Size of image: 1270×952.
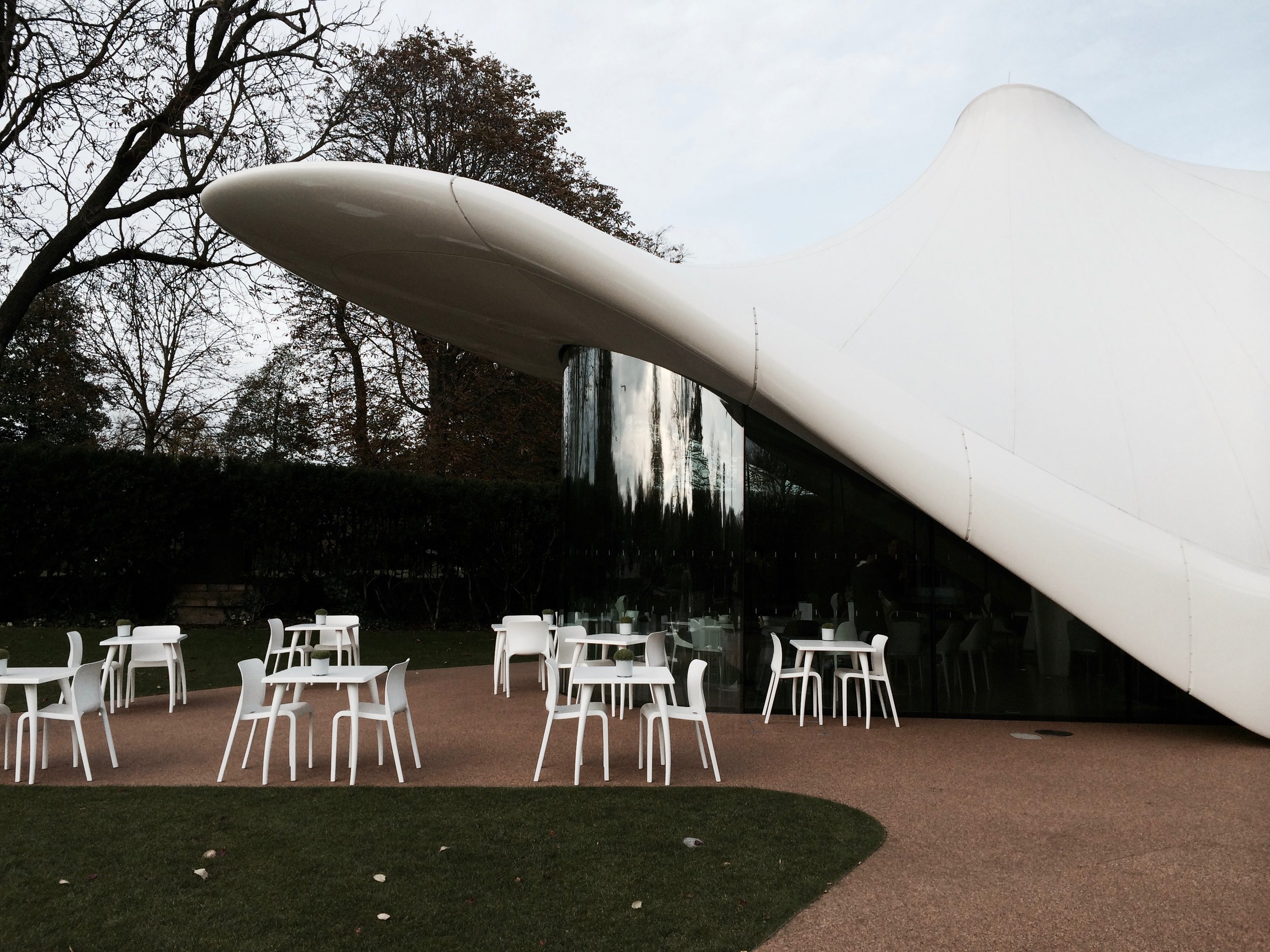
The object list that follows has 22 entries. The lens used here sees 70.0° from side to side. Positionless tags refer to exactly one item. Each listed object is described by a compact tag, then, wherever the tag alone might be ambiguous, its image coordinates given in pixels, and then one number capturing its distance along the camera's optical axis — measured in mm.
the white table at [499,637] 9727
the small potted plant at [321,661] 5852
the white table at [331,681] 5750
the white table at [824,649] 7703
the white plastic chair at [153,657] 8508
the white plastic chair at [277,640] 9464
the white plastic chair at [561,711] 5980
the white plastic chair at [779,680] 7914
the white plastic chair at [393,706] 5891
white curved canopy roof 7098
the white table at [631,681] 5836
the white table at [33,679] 5656
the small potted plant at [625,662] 6078
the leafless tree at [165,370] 22031
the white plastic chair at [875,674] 7871
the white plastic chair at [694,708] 5953
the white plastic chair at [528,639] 9164
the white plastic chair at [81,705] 5867
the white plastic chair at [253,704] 5887
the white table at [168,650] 8367
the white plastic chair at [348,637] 9828
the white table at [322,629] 9438
